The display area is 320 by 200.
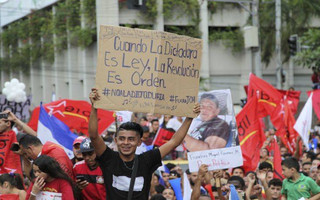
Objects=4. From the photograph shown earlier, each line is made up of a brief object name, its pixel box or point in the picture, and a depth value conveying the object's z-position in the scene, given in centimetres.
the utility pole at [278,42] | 2225
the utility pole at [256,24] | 2214
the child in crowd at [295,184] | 877
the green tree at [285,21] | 2652
